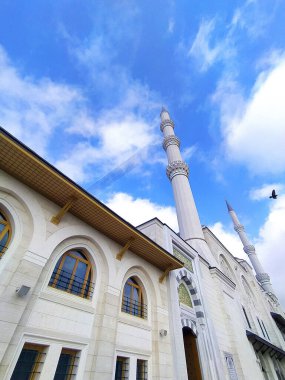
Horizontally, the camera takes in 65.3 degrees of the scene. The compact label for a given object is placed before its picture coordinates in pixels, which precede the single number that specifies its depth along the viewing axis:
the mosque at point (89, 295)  4.08
